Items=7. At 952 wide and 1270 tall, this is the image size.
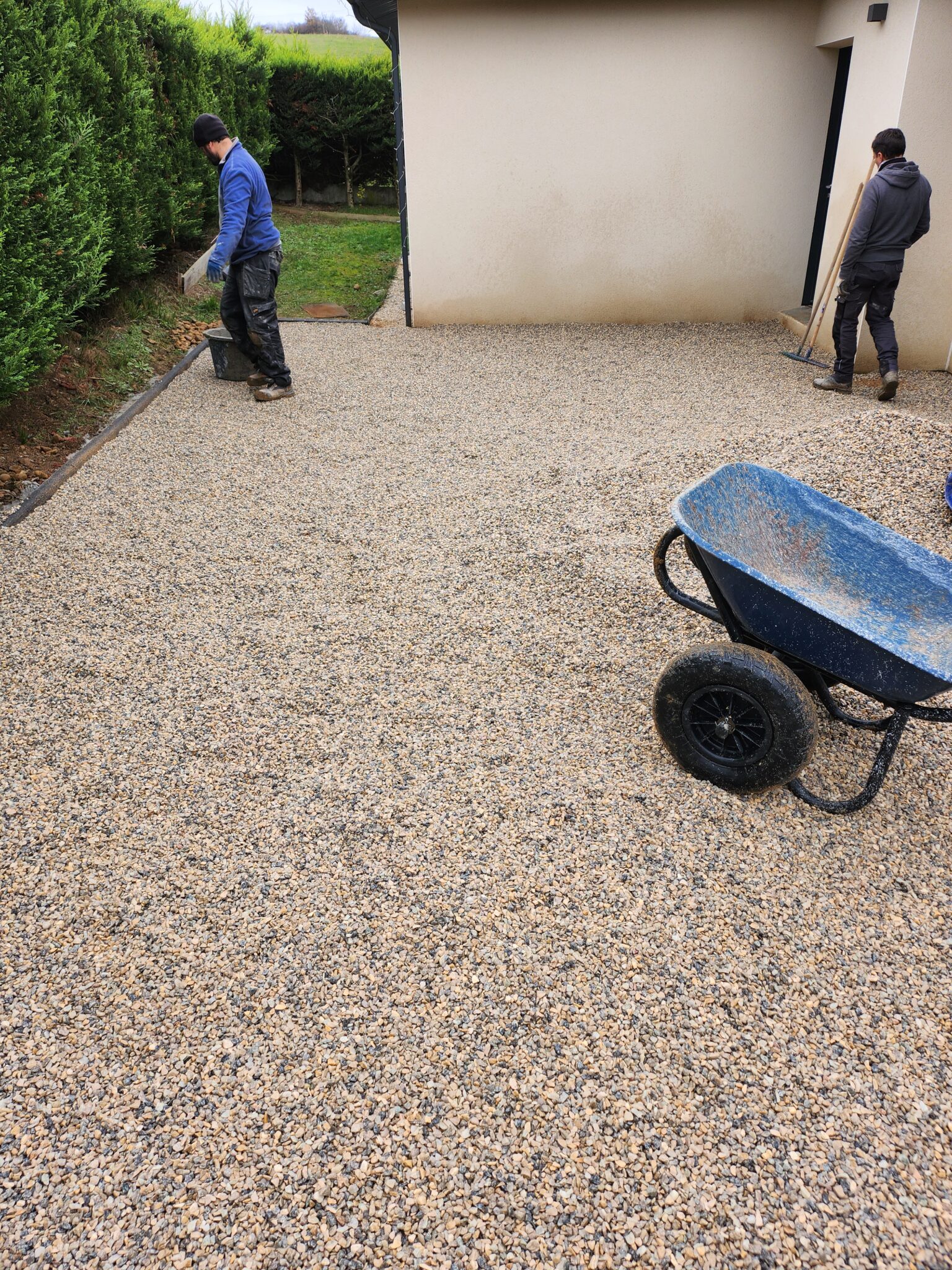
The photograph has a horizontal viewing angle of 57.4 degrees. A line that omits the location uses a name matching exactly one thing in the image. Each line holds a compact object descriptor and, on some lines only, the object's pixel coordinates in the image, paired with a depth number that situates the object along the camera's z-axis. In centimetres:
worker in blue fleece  607
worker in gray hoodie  623
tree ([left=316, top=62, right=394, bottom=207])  1577
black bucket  713
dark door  827
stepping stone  989
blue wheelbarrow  254
